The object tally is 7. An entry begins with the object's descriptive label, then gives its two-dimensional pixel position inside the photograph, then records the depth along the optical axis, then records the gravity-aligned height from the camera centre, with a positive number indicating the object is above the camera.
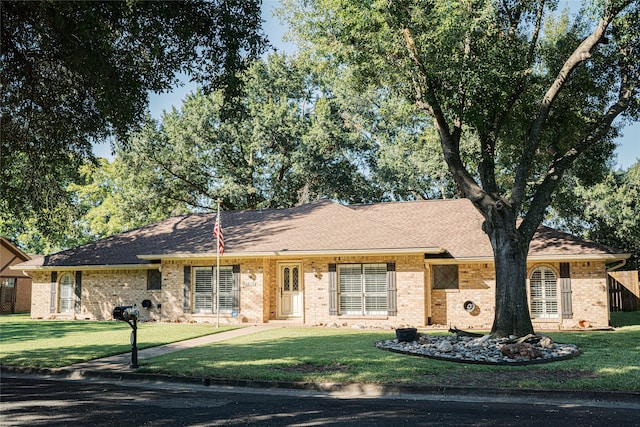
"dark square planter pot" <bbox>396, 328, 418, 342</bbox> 13.24 -1.61
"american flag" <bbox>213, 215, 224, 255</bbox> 19.94 +1.18
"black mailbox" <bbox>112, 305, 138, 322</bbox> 10.65 -0.82
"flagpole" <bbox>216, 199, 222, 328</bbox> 19.65 -0.23
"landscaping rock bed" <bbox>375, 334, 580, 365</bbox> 10.91 -1.78
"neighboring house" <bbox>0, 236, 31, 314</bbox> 33.81 -0.73
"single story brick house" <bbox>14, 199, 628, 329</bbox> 18.75 -0.14
